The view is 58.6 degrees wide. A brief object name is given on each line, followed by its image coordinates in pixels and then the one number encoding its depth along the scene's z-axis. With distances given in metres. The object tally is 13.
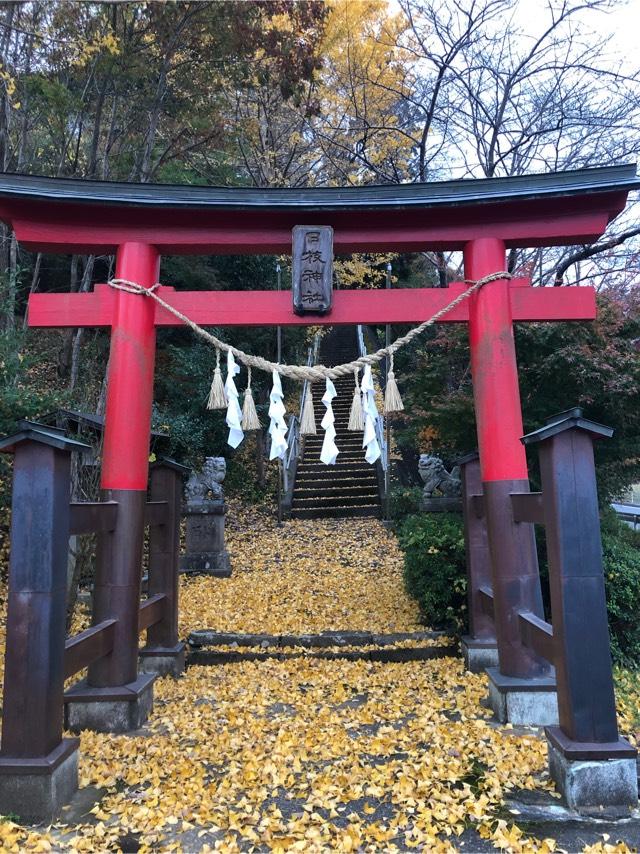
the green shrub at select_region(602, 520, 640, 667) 5.37
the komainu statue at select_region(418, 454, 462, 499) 9.11
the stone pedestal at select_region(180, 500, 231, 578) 8.76
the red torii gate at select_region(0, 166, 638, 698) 4.60
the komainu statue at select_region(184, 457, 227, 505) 9.00
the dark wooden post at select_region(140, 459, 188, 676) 5.31
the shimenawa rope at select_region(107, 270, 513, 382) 4.73
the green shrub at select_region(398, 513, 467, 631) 5.85
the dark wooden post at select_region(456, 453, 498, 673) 5.28
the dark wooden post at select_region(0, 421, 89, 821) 2.97
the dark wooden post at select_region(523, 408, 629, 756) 3.12
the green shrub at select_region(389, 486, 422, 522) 11.05
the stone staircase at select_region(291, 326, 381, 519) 11.94
